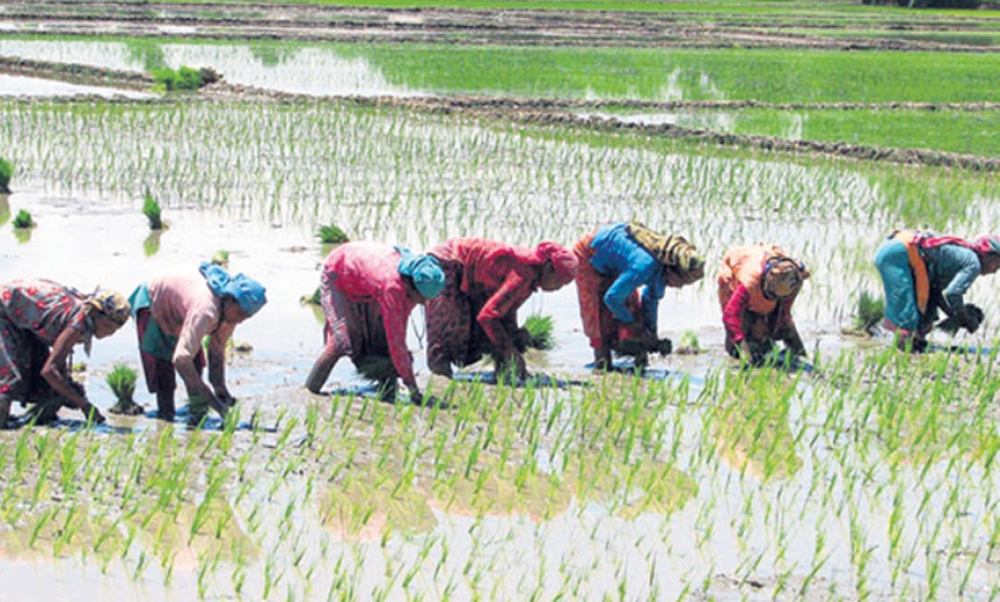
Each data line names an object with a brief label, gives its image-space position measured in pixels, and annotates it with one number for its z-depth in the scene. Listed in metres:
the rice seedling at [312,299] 16.58
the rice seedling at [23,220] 20.28
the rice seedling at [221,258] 18.16
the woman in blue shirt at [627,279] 13.86
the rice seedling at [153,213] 20.30
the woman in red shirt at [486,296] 13.38
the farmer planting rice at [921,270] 14.94
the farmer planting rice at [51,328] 11.02
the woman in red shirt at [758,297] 13.95
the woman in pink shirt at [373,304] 12.03
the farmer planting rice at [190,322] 10.98
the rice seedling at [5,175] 23.12
